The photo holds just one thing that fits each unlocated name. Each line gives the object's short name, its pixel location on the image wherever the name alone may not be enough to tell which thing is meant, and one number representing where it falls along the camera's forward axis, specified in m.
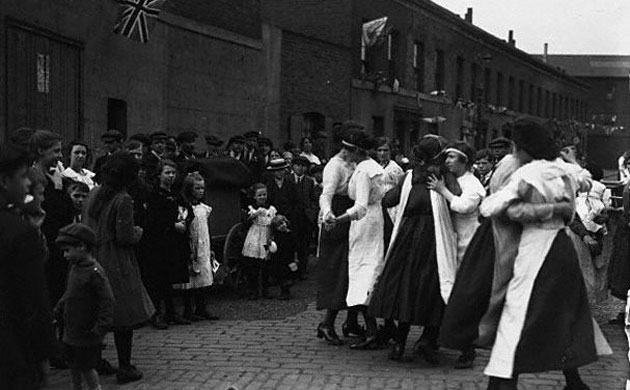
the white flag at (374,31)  28.11
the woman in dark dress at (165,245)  8.80
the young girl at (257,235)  10.84
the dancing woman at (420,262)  7.38
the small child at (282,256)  10.98
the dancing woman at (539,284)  5.57
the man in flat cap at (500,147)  10.73
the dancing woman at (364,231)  7.96
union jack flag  14.31
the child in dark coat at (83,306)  6.12
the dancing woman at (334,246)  8.19
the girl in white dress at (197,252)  9.44
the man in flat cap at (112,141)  10.45
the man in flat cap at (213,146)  12.77
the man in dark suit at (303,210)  12.32
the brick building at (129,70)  12.18
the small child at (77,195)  7.51
